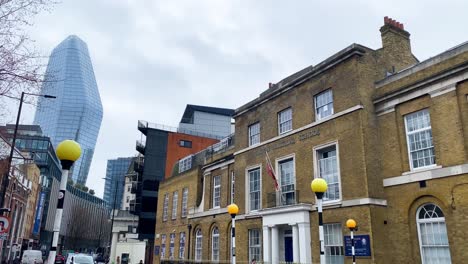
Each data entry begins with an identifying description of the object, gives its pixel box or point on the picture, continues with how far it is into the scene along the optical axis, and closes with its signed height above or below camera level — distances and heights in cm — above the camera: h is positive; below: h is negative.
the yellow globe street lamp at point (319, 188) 1118 +167
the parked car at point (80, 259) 2433 -89
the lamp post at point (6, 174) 1670 +311
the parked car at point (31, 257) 3728 -129
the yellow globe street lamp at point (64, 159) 722 +158
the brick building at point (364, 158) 1498 +403
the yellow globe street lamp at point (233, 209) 1662 +154
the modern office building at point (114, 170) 17396 +3292
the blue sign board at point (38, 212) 7362 +567
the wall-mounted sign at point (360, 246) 1584 +12
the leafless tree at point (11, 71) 837 +356
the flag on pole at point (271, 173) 2102 +392
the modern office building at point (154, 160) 5253 +1120
